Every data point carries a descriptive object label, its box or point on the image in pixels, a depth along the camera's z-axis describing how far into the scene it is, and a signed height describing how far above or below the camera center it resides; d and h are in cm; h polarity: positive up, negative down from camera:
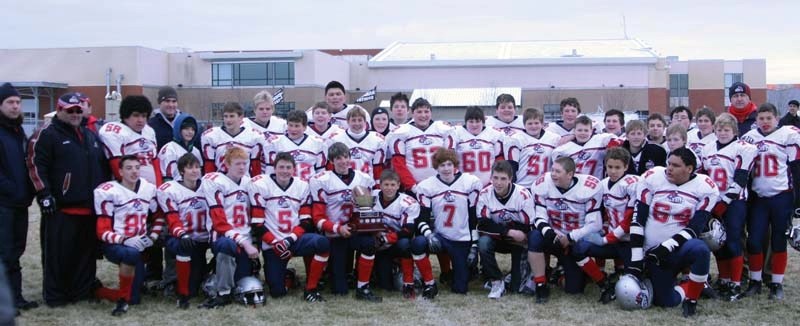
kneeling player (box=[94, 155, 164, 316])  654 -60
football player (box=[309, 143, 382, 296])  702 -52
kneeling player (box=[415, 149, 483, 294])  720 -52
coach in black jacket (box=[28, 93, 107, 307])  661 -36
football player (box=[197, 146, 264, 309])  674 -60
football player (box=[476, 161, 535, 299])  712 -60
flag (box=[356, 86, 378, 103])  4250 +325
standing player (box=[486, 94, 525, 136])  834 +40
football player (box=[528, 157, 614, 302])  691 -60
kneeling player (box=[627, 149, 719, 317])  628 -61
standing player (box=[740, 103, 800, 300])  689 -35
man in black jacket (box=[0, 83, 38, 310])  641 -30
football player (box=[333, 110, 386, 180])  783 +10
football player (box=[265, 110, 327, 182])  767 +7
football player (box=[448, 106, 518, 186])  802 +8
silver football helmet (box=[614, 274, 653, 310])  636 -116
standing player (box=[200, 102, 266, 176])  762 +15
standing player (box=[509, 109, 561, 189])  800 +7
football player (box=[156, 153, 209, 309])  675 -62
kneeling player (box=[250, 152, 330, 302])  689 -65
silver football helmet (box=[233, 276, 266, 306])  669 -120
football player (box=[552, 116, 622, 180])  764 +7
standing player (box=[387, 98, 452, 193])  798 +10
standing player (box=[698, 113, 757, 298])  681 -30
